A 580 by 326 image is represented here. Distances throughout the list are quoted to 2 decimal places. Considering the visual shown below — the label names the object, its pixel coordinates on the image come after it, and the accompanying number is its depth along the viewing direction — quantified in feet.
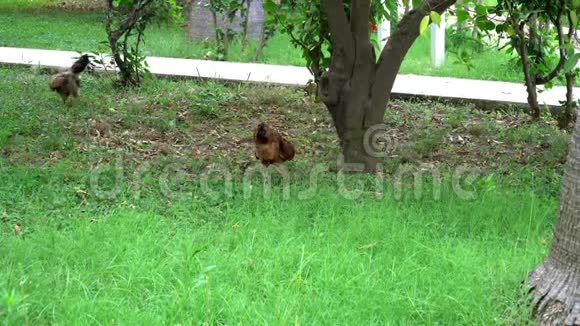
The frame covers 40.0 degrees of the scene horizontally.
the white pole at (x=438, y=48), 34.47
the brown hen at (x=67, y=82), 24.67
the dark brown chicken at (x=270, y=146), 18.53
